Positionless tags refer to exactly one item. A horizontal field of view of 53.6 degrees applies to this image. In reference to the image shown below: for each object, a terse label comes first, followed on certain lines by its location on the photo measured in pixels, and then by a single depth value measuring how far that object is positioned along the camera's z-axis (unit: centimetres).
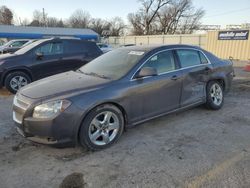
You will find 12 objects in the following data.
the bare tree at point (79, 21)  7634
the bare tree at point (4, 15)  7179
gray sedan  336
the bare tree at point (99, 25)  6725
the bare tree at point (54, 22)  7947
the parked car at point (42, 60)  732
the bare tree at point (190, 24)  5909
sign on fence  2011
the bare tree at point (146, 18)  5731
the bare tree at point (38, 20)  7509
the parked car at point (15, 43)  1878
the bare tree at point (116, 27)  6400
